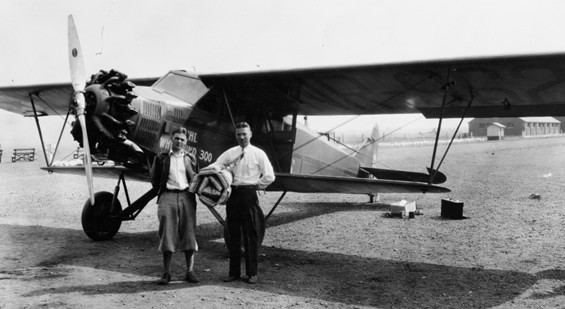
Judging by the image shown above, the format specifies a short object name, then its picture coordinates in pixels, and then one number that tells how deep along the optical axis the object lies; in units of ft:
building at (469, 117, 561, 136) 250.86
